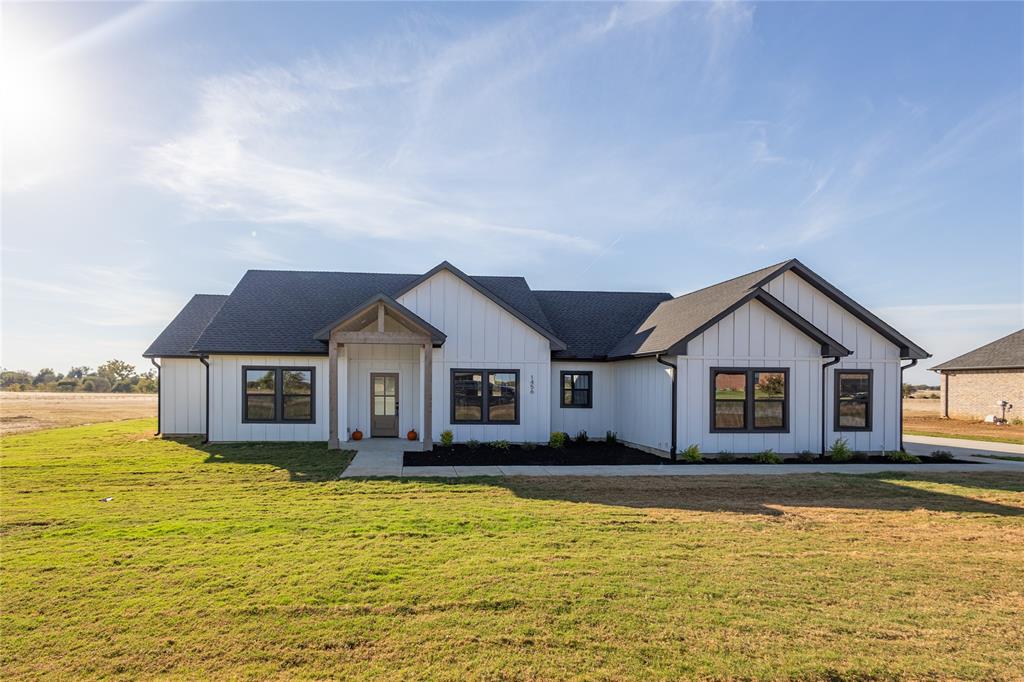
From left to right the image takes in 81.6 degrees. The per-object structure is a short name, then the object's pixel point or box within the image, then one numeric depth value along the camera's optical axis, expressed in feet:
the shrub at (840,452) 51.80
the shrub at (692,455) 49.24
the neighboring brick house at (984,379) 92.63
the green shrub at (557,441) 57.16
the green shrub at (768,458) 50.01
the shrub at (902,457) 52.15
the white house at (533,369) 51.88
